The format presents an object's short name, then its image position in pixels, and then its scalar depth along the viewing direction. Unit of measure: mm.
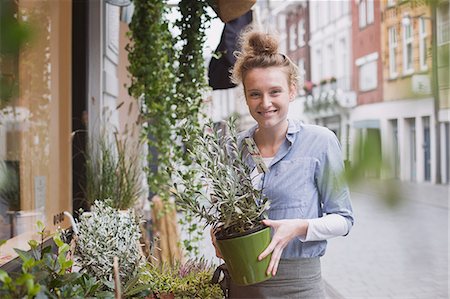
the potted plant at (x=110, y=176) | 2604
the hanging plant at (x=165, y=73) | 2684
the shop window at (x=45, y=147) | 1998
